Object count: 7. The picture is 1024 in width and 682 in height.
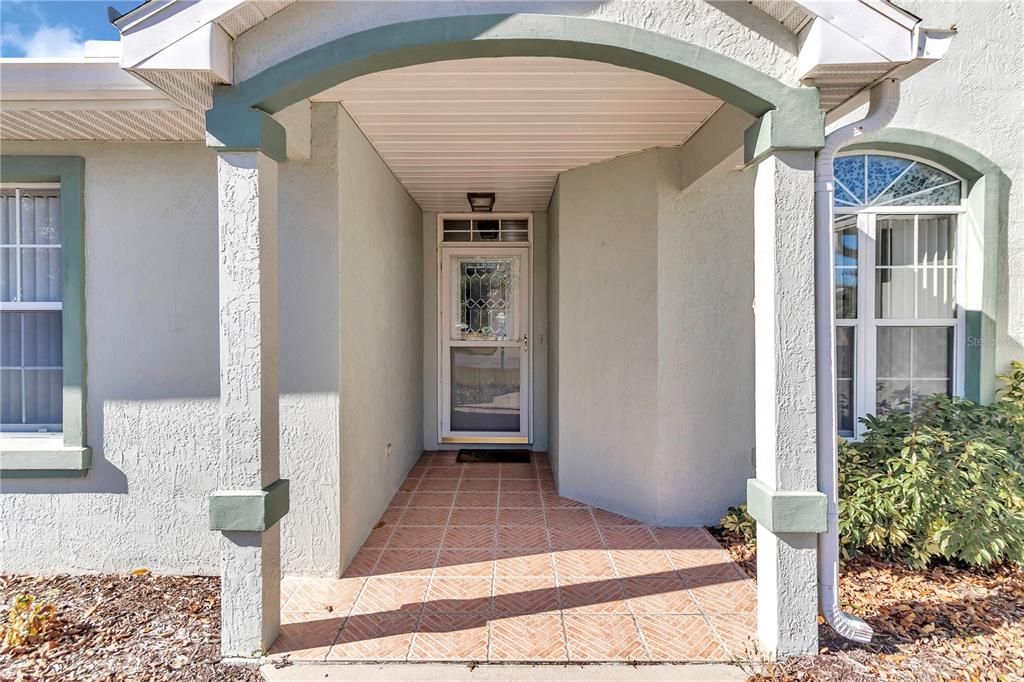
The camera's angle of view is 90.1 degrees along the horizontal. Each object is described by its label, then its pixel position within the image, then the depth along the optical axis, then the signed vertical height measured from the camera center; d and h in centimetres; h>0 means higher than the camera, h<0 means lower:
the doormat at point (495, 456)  616 -144
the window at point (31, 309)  374 +22
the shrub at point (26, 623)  273 -155
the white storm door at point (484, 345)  667 -8
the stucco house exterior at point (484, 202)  248 +62
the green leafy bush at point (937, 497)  341 -108
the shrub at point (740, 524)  391 -146
